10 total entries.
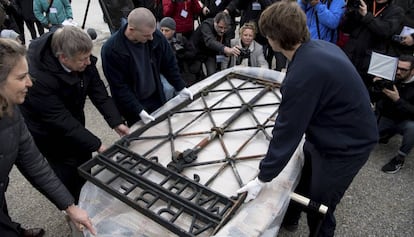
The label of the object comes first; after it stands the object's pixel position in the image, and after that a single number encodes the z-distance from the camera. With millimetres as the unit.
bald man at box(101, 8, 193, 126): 2369
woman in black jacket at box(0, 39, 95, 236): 1380
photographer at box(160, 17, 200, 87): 4066
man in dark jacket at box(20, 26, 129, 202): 1887
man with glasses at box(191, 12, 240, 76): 4312
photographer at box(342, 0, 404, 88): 3504
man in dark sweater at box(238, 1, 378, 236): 1519
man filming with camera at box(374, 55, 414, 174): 3184
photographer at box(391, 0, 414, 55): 3628
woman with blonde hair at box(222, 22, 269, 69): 4320
